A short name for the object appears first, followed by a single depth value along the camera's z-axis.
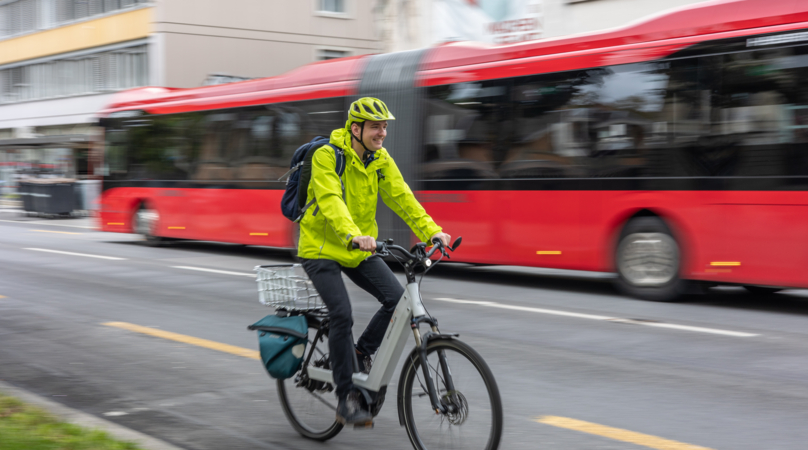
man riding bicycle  4.06
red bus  8.49
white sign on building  19.95
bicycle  3.63
